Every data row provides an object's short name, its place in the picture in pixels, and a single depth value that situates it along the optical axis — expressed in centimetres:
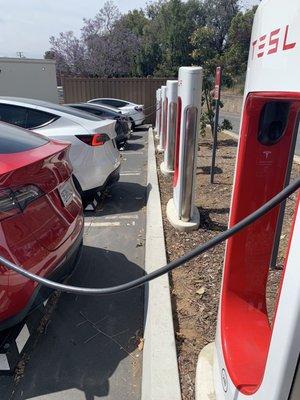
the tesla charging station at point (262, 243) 125
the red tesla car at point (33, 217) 232
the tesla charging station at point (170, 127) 733
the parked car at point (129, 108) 1656
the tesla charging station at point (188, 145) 438
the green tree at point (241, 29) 3678
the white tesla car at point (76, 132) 536
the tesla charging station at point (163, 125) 965
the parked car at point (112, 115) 1069
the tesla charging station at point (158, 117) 1368
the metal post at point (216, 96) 629
